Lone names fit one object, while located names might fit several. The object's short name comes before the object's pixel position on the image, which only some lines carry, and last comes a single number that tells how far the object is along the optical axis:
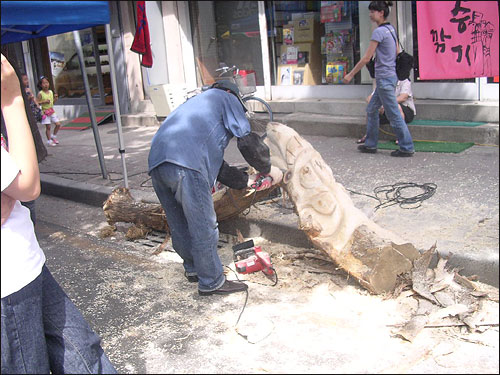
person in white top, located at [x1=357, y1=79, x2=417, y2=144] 7.30
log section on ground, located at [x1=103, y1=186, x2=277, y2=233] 5.01
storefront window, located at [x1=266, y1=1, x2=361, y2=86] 9.44
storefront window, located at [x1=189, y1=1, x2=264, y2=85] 10.77
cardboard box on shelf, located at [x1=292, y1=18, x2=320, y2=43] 9.88
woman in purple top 6.78
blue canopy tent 2.79
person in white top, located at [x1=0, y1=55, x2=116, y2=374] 2.23
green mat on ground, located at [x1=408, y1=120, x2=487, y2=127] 7.35
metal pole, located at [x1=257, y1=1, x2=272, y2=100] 10.39
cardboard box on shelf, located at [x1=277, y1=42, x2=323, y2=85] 10.00
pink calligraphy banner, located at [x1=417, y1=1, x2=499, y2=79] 6.29
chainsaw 4.41
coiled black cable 5.25
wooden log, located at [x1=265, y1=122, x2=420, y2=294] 3.82
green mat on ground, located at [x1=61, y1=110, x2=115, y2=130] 12.62
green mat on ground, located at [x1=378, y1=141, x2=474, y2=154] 6.94
